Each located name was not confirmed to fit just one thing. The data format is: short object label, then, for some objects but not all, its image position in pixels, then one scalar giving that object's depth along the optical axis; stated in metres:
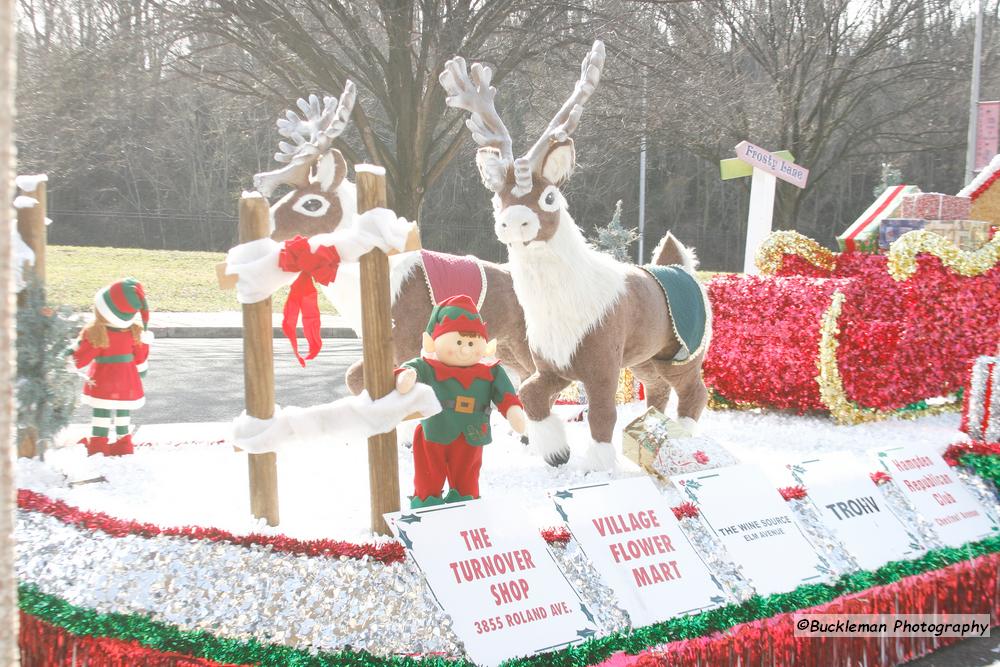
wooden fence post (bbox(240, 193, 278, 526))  2.92
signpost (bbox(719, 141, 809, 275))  7.15
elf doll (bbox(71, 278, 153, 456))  3.76
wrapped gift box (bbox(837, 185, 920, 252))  9.82
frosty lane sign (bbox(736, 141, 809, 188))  7.12
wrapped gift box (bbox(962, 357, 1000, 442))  4.55
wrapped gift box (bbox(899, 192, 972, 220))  6.83
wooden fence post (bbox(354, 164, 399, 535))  2.80
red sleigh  5.47
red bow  2.87
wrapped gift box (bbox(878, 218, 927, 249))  7.19
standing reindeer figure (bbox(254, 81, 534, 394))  4.02
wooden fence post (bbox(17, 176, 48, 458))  3.62
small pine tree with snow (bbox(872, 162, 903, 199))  19.34
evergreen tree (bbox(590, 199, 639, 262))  15.08
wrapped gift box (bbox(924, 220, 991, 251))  6.69
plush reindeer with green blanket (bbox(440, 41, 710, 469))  3.72
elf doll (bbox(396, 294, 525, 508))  2.87
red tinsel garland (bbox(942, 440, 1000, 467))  3.87
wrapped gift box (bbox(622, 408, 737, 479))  3.75
